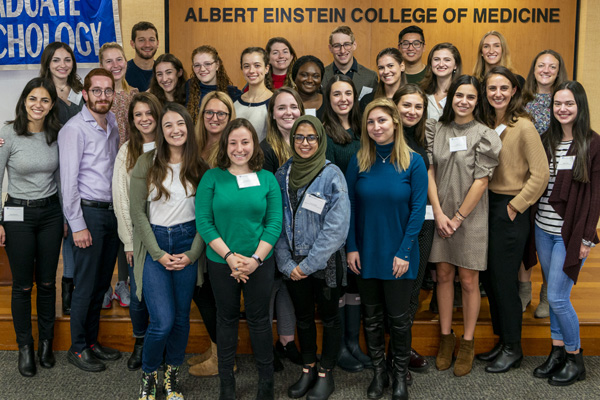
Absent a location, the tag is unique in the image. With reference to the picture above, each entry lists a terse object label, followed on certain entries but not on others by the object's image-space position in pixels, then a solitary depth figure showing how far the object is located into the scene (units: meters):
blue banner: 5.12
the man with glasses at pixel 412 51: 3.90
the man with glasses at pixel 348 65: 3.82
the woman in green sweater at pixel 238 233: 2.52
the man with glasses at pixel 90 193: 2.85
